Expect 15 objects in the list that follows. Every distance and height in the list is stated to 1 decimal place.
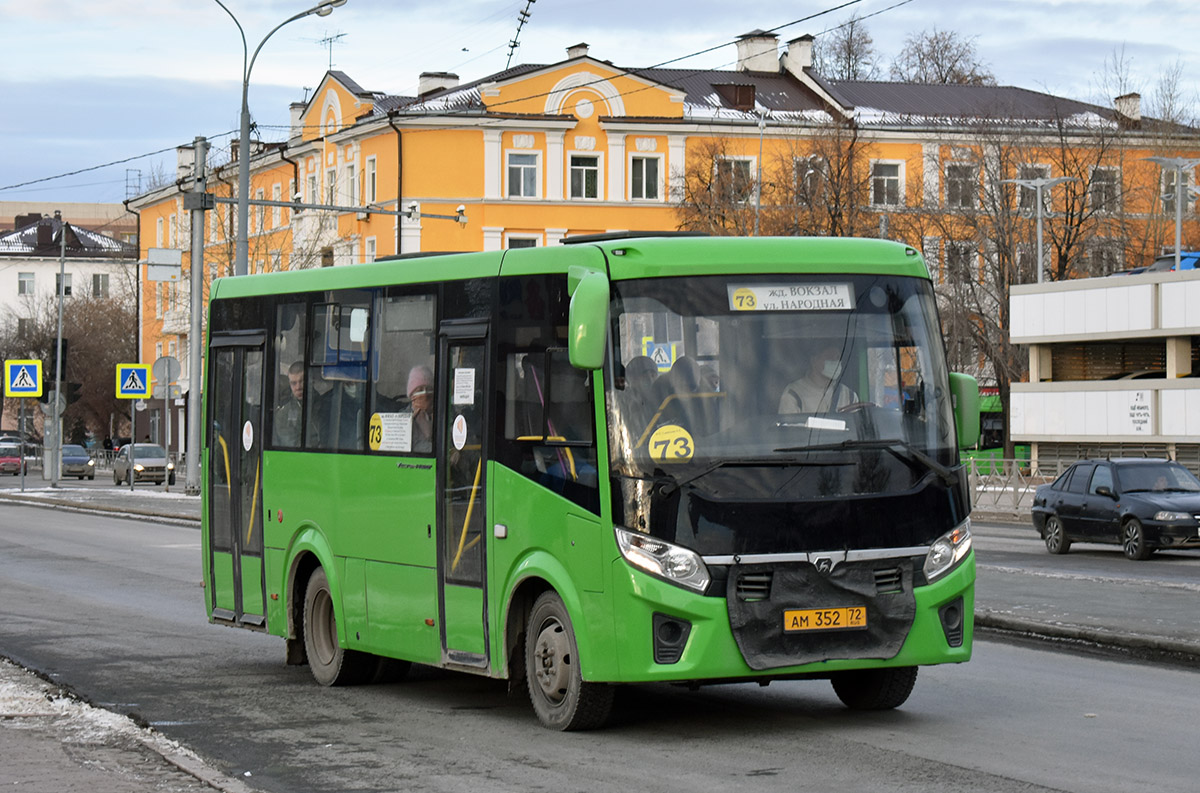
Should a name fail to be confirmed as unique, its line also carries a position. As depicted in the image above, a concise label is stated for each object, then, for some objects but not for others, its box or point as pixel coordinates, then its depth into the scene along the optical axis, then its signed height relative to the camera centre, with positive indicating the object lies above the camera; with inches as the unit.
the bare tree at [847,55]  3558.1 +722.8
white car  2593.5 -44.2
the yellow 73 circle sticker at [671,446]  381.1 -2.3
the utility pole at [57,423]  2094.0 +12.0
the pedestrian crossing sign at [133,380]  1915.6 +54.4
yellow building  2549.2 +387.2
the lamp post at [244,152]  1461.6 +228.1
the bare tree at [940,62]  3476.9 +692.4
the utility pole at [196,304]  1656.6 +123.0
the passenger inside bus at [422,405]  445.7 +7.0
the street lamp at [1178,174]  1859.0 +266.8
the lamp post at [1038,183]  2000.9 +272.5
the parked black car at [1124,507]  1005.8 -39.1
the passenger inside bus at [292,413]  511.5 +5.7
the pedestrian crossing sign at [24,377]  2082.9 +62.3
